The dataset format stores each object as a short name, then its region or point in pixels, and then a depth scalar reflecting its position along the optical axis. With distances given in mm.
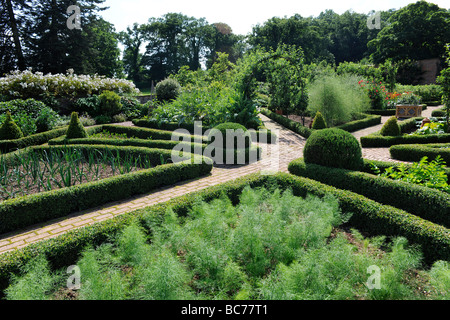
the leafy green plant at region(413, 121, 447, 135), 9673
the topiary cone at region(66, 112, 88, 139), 9706
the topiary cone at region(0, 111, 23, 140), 9867
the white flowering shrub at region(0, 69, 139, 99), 14992
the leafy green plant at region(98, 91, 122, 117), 16578
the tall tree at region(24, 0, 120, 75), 25000
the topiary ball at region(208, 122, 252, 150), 7820
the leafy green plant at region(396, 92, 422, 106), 16106
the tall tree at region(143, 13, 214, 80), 48969
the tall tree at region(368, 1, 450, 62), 34688
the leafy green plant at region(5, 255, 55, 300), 2189
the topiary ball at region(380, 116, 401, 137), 9586
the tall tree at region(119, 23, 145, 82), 49344
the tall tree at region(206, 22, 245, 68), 55438
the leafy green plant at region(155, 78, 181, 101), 19422
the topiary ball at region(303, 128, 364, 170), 5730
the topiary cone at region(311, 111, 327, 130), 11430
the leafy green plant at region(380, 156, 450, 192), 4570
